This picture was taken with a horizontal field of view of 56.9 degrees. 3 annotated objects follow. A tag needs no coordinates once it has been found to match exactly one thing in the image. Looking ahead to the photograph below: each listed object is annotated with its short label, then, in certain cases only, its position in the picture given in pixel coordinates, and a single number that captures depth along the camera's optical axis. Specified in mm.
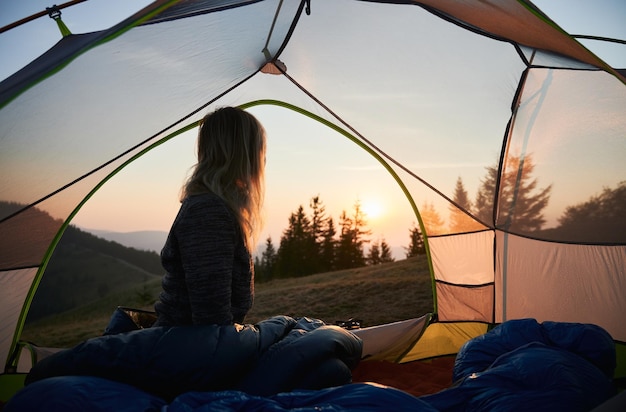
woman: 1943
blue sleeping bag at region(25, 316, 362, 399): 1876
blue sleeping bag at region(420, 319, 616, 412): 1858
